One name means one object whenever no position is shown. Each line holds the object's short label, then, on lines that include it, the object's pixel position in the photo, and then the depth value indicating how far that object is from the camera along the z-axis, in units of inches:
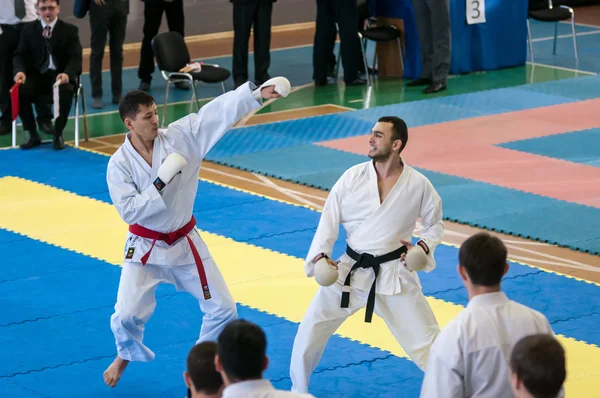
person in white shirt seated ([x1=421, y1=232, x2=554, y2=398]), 236.9
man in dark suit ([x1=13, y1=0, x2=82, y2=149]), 701.6
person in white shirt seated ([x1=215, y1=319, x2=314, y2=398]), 212.3
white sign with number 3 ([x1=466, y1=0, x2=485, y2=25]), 909.0
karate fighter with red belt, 353.5
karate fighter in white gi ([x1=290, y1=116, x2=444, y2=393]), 333.8
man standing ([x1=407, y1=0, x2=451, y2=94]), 856.8
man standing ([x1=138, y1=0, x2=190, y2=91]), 862.8
